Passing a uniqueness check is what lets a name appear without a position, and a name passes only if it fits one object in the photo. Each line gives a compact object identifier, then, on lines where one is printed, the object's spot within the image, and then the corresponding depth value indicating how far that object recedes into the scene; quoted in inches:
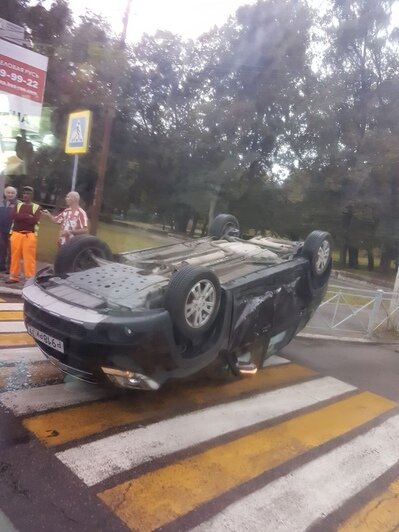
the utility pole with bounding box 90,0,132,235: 407.8
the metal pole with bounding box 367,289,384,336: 339.9
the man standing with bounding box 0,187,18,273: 315.9
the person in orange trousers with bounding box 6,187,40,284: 294.2
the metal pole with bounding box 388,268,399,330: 373.1
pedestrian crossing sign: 330.6
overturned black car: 132.3
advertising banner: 335.5
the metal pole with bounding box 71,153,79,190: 337.1
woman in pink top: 279.4
